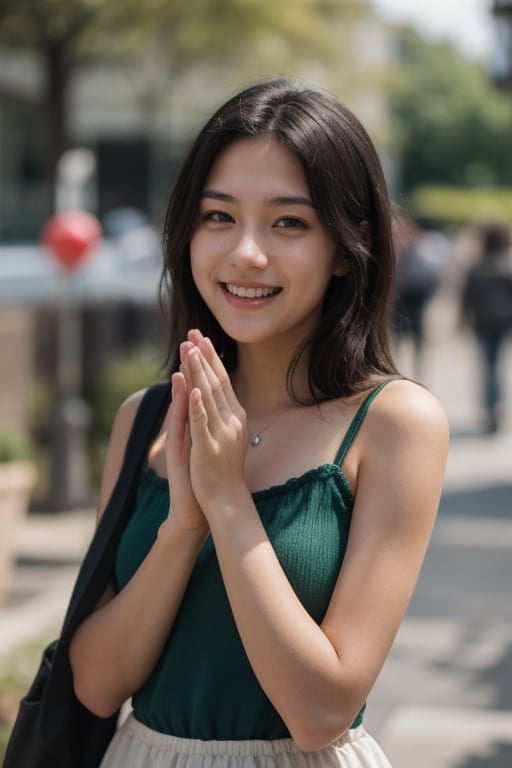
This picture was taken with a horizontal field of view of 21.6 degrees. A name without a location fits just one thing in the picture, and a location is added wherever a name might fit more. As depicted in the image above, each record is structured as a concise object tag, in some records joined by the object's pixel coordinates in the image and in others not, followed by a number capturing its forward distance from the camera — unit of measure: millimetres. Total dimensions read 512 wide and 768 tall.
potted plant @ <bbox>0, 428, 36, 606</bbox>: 6787
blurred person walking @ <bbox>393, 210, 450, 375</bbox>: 14570
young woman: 1952
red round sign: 9859
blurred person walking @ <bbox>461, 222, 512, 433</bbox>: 13047
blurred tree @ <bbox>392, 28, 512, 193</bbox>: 80688
